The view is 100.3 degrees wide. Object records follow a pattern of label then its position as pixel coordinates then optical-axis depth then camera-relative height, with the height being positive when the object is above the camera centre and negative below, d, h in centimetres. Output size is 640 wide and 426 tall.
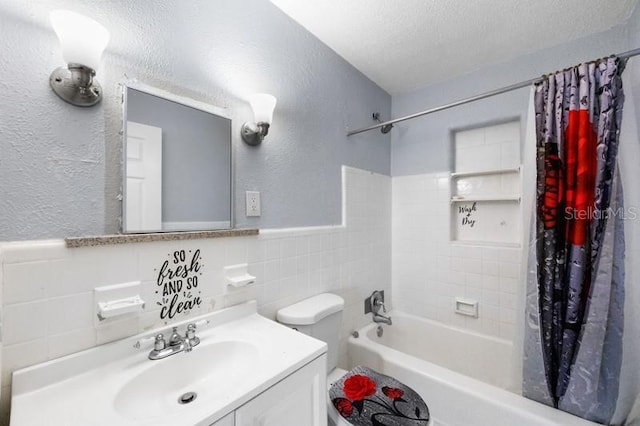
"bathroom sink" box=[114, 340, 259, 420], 76 -53
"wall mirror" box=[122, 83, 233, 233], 91 +20
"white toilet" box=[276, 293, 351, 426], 129 -52
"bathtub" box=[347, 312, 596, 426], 115 -88
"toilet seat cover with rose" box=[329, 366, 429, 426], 103 -79
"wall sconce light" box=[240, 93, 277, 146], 120 +44
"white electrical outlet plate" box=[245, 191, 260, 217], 125 +6
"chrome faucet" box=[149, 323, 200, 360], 89 -45
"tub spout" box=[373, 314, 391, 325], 199 -79
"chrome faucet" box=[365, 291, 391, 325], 201 -72
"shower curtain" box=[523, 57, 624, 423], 107 -15
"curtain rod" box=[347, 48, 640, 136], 100 +59
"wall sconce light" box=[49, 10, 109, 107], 72 +45
